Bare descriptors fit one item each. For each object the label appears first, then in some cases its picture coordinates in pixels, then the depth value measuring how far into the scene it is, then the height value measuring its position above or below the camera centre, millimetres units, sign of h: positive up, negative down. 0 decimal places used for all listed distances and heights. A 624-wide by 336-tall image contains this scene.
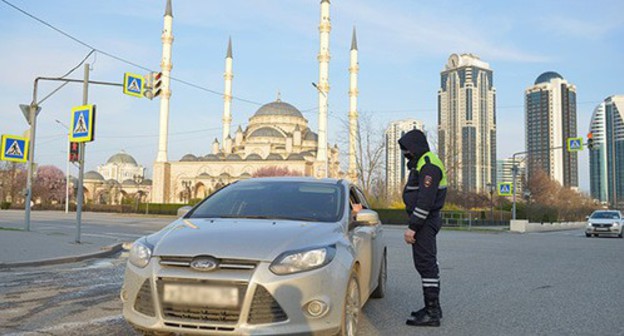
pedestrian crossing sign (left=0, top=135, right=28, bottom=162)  17734 +1744
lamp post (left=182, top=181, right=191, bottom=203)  84250 +2197
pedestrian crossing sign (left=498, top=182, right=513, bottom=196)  35438 +1421
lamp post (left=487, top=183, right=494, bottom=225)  42159 -582
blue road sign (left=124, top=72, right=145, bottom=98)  18484 +4227
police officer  5023 -195
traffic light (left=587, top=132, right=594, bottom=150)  29469 +4011
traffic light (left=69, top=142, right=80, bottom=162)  16388 +1587
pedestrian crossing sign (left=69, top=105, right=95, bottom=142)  13875 +2075
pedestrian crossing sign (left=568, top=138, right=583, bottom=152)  31256 +4020
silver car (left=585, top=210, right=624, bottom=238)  25328 -651
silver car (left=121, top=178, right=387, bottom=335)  3420 -517
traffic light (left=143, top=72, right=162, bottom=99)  19094 +4240
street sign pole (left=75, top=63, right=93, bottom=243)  13752 +770
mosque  67688 +10654
